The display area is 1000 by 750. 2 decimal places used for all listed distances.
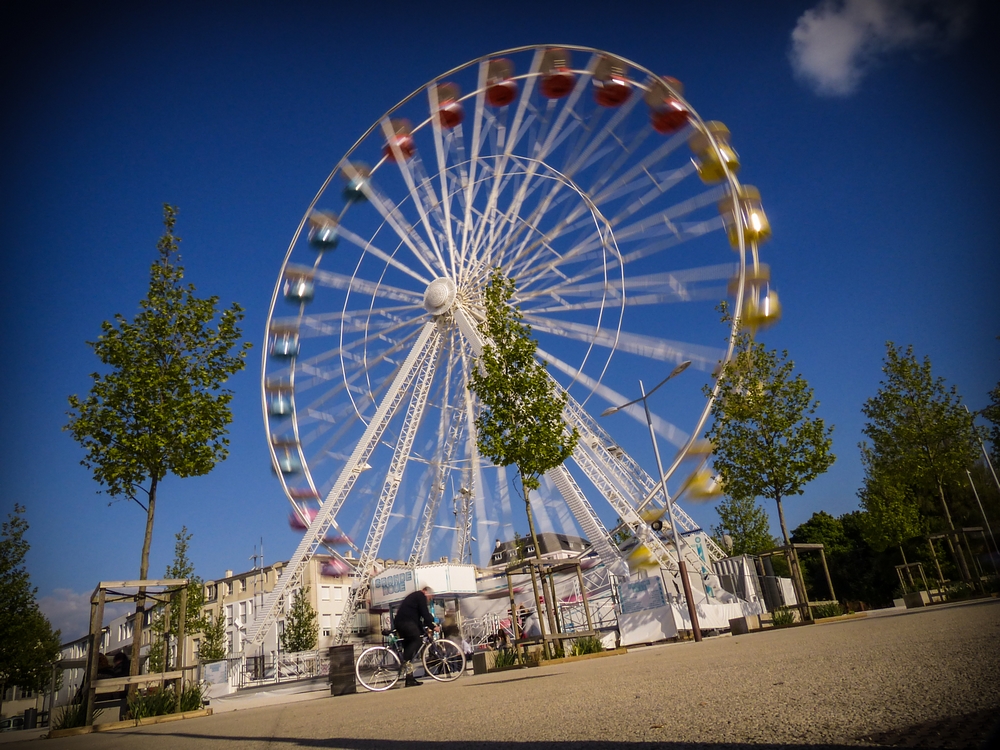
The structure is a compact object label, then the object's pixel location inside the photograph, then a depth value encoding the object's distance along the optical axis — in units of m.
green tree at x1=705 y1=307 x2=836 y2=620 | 15.95
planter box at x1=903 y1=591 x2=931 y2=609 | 16.83
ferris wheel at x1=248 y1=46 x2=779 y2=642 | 19.80
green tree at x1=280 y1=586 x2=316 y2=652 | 40.25
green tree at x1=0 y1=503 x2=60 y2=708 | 18.11
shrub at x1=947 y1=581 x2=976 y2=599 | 16.09
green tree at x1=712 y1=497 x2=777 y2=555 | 34.56
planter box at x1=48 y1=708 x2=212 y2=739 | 7.89
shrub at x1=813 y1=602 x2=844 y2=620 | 15.24
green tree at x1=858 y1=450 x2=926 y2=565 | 23.88
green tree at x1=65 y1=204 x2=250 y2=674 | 10.48
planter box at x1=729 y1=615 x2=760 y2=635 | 14.42
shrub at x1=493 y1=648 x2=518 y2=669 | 11.21
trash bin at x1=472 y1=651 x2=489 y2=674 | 11.14
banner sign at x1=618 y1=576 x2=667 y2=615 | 19.23
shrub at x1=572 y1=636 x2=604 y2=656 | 12.01
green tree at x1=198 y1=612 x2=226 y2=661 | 33.08
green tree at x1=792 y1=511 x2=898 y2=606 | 39.81
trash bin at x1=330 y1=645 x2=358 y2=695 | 10.60
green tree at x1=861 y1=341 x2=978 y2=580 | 16.14
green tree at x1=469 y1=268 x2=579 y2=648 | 12.50
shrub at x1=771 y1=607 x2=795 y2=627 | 14.84
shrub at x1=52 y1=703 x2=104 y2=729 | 8.23
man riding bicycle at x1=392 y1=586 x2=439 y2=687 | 8.95
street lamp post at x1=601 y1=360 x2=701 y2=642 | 15.34
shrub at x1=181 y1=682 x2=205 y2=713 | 8.90
